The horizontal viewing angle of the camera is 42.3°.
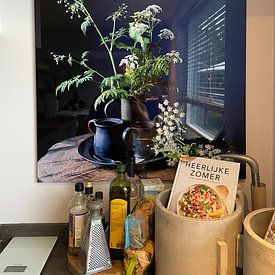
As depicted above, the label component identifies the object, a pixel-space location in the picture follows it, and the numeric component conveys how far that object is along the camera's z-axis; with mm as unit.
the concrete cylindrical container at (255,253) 746
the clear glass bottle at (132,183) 1202
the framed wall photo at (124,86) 1299
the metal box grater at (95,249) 1061
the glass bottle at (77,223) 1171
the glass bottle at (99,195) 1177
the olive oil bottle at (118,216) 1150
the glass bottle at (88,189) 1187
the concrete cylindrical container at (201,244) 885
